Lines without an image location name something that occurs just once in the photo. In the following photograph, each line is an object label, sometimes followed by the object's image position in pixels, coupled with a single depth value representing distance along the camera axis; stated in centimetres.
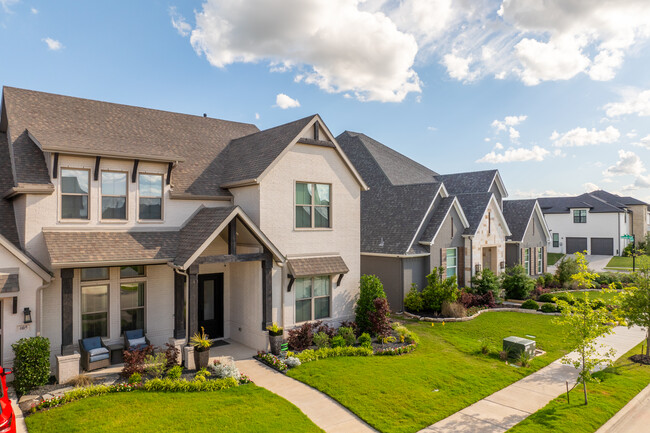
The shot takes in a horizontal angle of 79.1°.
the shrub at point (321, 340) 1473
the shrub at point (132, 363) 1145
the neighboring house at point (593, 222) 5392
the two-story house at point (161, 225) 1252
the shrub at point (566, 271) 2923
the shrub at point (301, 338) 1471
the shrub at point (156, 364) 1164
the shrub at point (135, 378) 1110
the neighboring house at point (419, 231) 2217
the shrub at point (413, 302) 2102
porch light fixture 1145
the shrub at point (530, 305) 2241
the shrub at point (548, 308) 2162
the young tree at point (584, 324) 1036
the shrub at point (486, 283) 2395
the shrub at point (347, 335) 1527
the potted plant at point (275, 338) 1397
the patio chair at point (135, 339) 1321
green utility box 1416
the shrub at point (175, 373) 1137
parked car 754
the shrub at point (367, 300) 1673
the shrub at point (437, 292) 2067
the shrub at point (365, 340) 1506
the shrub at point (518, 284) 2575
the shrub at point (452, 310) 2016
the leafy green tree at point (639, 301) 1407
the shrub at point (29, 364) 1060
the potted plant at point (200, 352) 1228
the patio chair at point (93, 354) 1229
